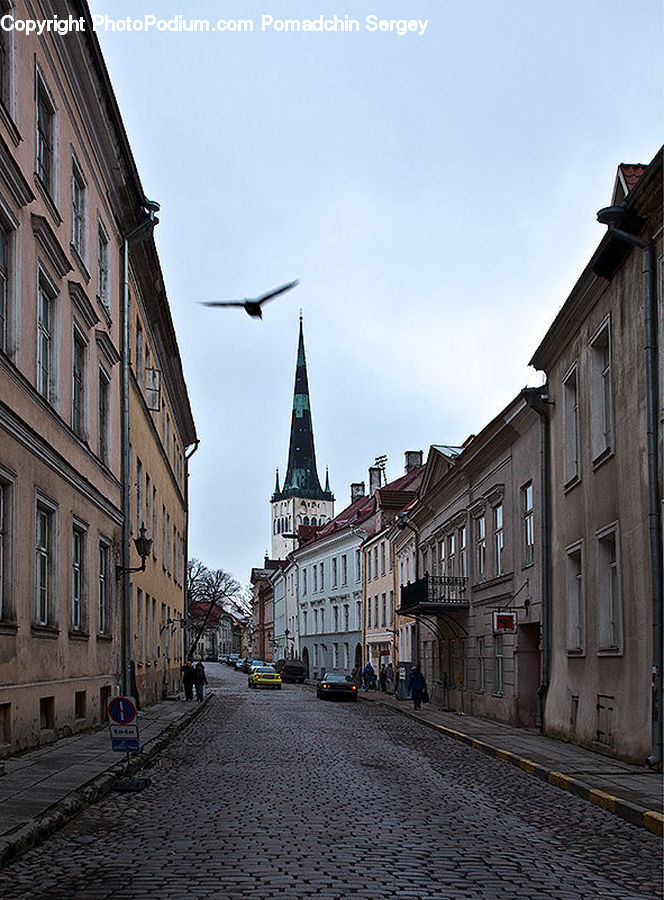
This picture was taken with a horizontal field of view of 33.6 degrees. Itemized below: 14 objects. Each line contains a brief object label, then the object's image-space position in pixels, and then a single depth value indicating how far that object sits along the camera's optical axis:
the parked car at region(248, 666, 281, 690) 55.59
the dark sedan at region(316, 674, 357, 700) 42.66
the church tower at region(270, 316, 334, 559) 152.62
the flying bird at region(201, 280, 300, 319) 10.13
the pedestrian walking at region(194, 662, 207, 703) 35.42
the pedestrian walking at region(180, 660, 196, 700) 35.22
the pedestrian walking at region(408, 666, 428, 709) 33.16
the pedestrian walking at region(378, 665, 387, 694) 48.84
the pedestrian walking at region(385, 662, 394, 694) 49.19
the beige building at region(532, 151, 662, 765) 15.09
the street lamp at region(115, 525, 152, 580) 23.36
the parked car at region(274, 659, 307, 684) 67.25
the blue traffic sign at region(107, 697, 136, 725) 12.94
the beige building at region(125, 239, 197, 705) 27.94
